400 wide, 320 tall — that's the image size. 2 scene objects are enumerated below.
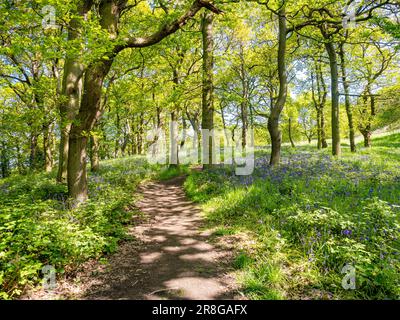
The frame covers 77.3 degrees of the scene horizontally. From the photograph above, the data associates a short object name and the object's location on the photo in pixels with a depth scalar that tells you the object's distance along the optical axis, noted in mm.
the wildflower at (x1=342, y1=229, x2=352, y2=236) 4177
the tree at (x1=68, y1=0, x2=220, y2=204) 7199
